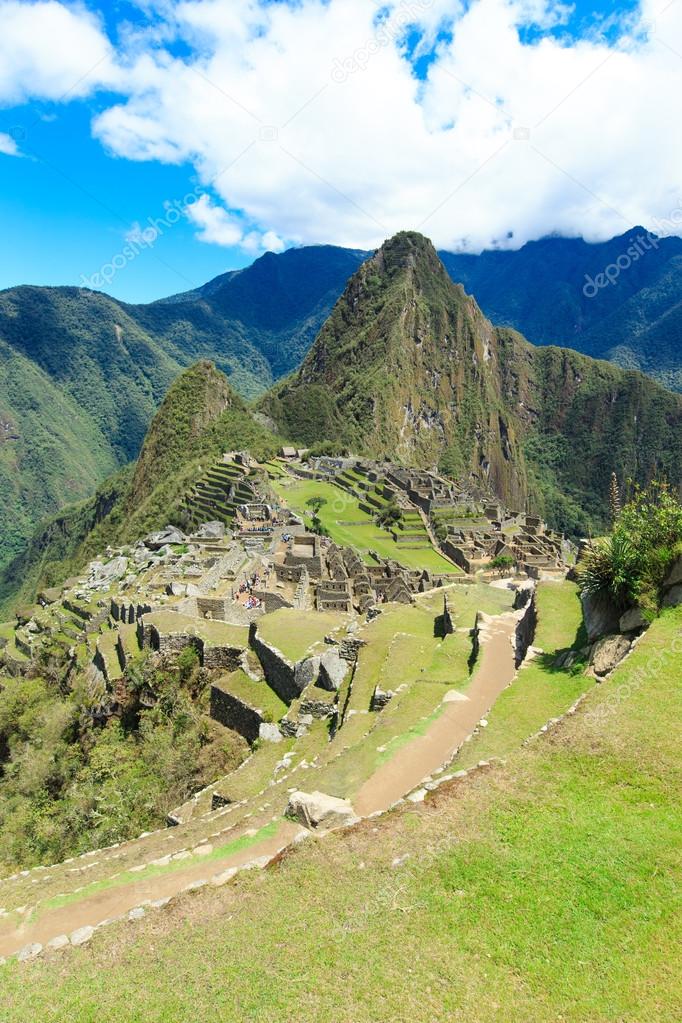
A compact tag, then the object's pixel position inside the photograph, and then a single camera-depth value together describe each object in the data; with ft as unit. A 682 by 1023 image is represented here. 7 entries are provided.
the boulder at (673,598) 35.03
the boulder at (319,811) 27.02
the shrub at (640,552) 36.58
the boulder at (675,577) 35.55
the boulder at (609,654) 35.48
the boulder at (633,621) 36.07
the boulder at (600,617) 39.11
